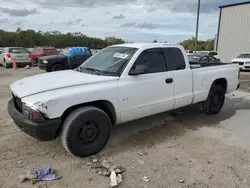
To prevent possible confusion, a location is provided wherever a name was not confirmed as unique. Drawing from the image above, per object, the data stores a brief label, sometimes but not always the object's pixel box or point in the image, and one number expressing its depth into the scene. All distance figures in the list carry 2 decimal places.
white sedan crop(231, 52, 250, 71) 16.60
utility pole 22.60
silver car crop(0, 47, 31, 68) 16.98
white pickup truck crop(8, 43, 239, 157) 3.19
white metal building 24.56
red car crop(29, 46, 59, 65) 18.28
